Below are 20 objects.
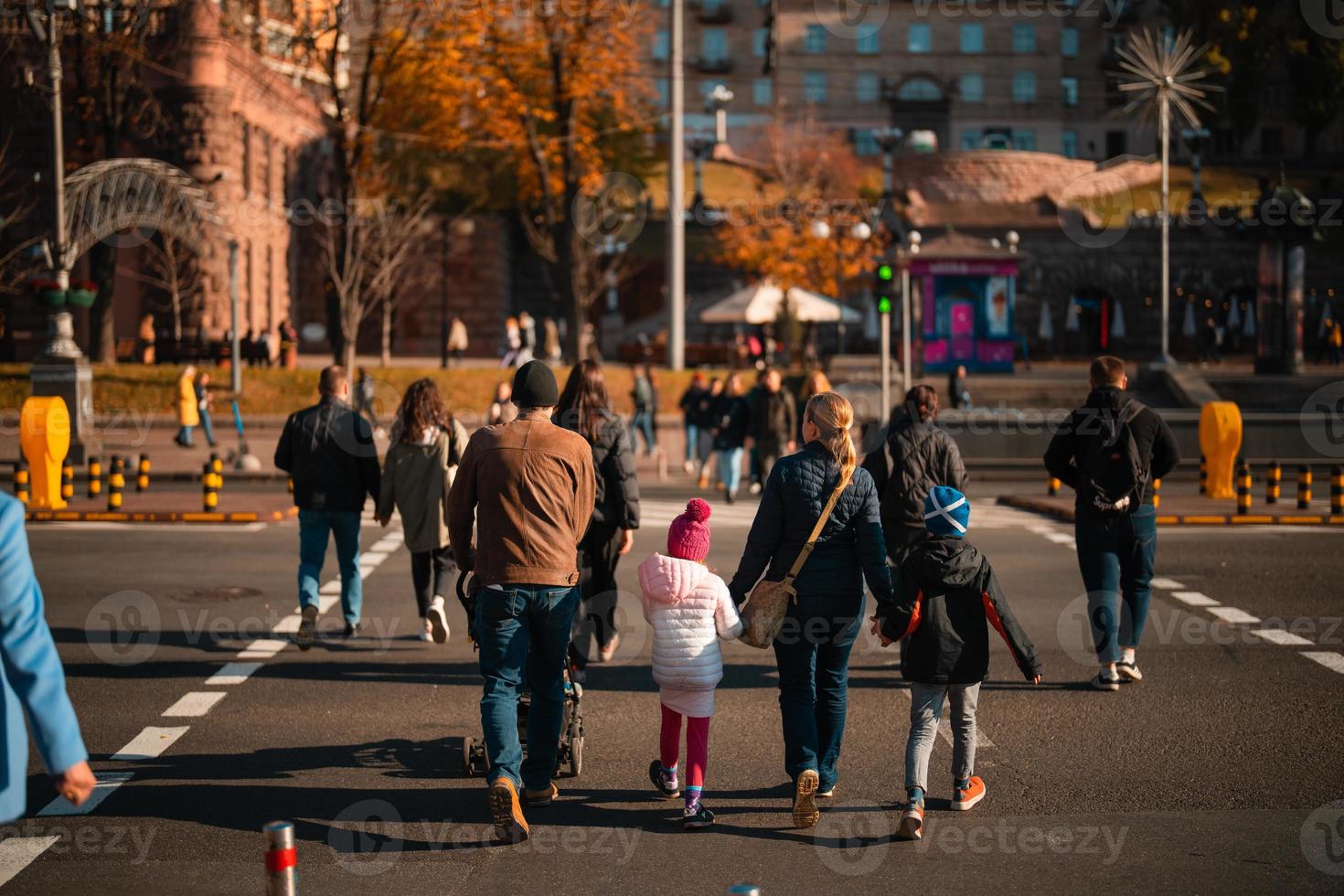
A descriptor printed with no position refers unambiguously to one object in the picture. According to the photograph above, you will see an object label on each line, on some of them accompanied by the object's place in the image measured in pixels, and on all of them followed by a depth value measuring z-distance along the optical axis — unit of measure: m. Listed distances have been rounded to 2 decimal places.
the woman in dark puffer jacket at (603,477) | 9.98
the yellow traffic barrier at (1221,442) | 21.97
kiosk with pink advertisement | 41.47
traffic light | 26.70
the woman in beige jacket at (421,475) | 11.34
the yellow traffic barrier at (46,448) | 19.84
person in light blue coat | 4.61
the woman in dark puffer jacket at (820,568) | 7.46
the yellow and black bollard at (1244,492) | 19.81
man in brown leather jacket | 7.30
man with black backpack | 10.28
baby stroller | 8.11
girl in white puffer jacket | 7.29
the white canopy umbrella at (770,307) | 40.75
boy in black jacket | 7.37
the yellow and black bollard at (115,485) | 19.56
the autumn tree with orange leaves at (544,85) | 36.84
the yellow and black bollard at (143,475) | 21.94
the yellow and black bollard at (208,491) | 19.84
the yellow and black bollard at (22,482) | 20.00
